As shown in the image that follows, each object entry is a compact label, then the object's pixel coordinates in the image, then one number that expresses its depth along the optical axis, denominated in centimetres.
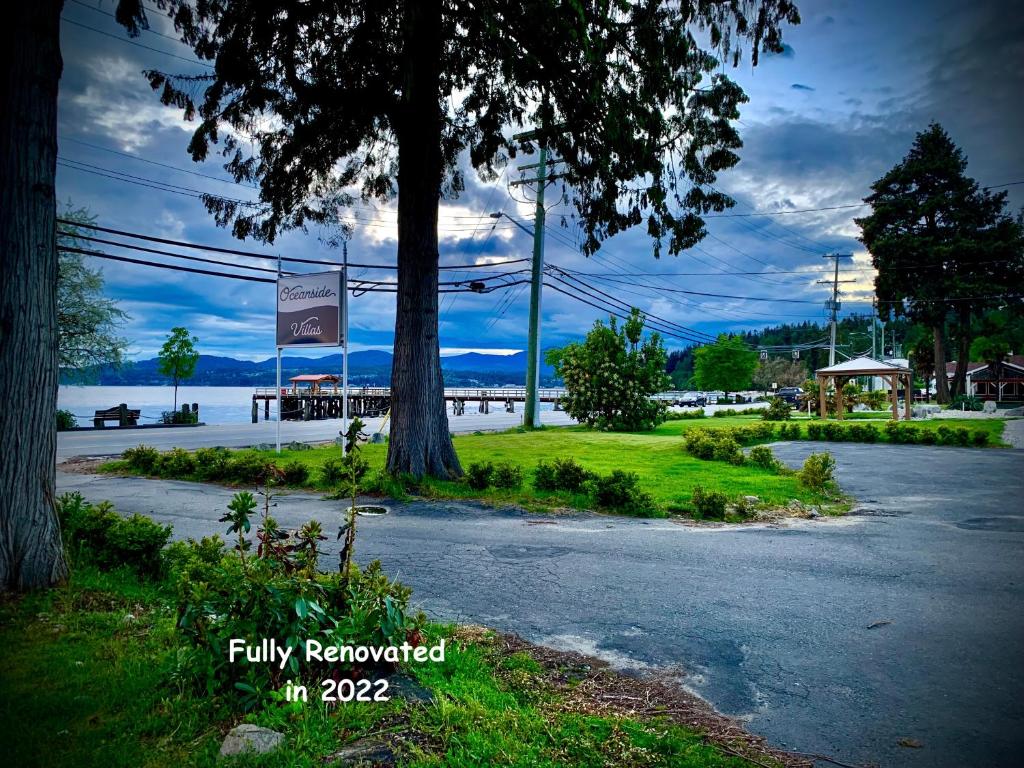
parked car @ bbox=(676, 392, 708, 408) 6227
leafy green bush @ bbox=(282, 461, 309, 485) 1131
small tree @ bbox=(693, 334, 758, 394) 8187
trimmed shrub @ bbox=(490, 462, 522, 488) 1102
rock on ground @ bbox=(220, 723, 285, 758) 263
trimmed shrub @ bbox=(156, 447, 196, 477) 1238
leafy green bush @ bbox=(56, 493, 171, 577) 546
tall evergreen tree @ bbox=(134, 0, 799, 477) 920
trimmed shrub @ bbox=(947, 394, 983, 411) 4041
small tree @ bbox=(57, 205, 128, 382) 2947
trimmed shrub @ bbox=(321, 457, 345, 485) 1116
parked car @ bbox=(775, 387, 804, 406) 5242
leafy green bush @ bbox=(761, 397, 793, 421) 3130
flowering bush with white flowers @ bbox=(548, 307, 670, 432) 2561
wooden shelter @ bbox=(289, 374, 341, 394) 5692
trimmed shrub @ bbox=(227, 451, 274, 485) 1173
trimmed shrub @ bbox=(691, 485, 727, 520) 927
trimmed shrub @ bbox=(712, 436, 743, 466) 1591
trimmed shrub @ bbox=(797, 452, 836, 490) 1152
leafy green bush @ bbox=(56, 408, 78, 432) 2680
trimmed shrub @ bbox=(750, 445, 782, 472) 1506
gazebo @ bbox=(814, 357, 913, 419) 2920
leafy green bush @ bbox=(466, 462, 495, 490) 1098
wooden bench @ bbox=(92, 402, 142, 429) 2969
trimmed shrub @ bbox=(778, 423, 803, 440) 2438
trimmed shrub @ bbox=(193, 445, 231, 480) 1195
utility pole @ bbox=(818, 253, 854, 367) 5738
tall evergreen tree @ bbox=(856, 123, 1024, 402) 4278
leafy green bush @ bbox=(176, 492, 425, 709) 309
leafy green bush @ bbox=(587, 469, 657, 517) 956
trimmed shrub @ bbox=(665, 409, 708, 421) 3582
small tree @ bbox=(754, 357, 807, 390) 10150
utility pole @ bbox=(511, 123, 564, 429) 2659
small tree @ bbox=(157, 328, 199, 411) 3981
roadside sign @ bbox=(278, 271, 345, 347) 1541
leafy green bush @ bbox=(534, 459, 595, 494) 1073
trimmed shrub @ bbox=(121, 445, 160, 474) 1284
